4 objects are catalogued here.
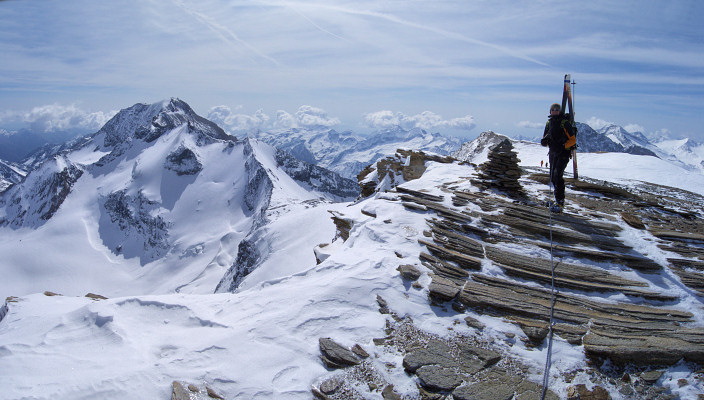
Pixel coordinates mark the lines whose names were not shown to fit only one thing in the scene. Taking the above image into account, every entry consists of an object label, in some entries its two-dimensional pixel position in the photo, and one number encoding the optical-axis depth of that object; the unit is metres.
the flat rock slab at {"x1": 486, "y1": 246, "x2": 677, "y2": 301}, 10.01
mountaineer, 14.42
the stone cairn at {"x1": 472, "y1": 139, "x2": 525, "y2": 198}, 17.73
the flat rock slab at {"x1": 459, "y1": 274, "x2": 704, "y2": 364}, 7.39
